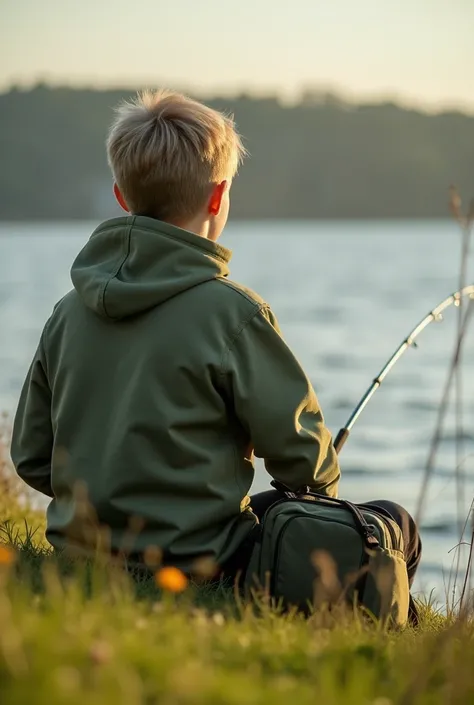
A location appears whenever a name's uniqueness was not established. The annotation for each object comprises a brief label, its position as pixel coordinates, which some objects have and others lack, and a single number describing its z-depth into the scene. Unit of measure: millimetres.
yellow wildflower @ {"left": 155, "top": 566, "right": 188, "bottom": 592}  4211
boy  5926
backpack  5902
